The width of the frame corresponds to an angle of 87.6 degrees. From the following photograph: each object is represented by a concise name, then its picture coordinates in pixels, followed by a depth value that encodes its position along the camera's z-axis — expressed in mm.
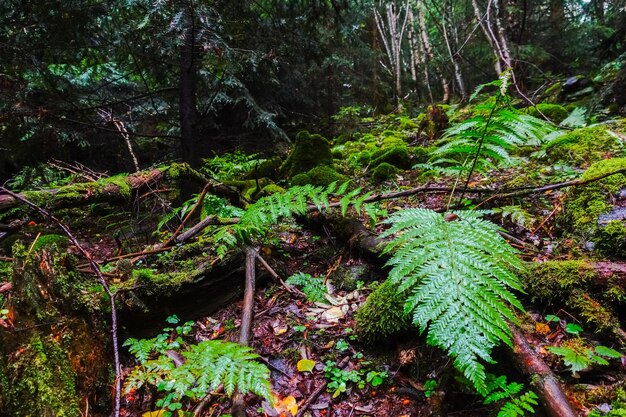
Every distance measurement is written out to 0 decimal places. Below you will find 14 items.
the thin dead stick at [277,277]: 2875
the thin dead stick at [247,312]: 1631
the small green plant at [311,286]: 2554
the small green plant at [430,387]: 1782
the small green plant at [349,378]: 1979
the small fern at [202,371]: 1344
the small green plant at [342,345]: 2279
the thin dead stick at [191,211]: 2829
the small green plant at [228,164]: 4488
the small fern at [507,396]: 1327
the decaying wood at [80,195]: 2402
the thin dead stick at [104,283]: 1471
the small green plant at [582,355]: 1548
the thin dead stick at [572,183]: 2316
